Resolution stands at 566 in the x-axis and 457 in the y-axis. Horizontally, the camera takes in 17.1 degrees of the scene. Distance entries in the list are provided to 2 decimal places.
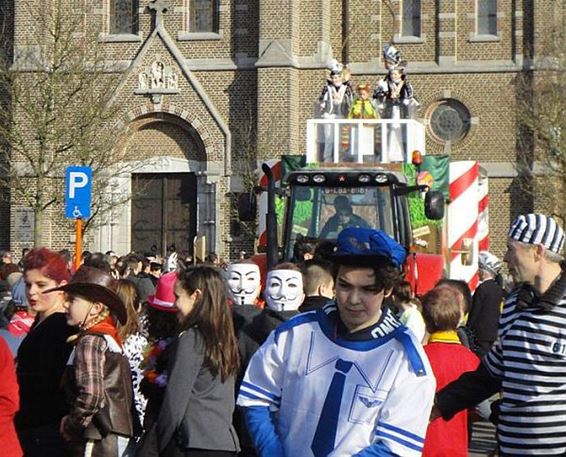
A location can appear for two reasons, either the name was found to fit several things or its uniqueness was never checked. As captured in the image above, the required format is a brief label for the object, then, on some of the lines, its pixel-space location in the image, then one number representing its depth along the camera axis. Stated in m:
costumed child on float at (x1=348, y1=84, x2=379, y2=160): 26.40
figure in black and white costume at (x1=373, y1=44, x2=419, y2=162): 26.88
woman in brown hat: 9.56
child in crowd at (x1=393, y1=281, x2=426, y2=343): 14.14
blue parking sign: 25.76
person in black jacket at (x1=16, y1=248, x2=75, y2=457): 9.74
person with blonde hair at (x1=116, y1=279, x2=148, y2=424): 11.86
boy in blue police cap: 6.88
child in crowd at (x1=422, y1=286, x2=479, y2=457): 10.74
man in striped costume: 8.33
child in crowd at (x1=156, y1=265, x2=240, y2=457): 10.05
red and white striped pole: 27.05
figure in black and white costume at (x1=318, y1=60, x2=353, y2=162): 29.32
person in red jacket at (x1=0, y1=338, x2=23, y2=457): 8.03
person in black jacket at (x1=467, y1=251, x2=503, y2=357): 20.33
